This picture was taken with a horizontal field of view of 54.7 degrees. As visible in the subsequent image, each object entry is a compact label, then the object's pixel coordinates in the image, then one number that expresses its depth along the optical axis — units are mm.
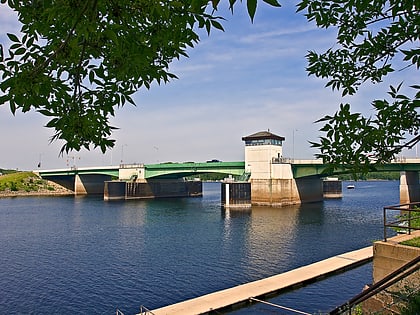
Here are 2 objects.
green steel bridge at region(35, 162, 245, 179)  84250
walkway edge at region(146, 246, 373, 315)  18958
